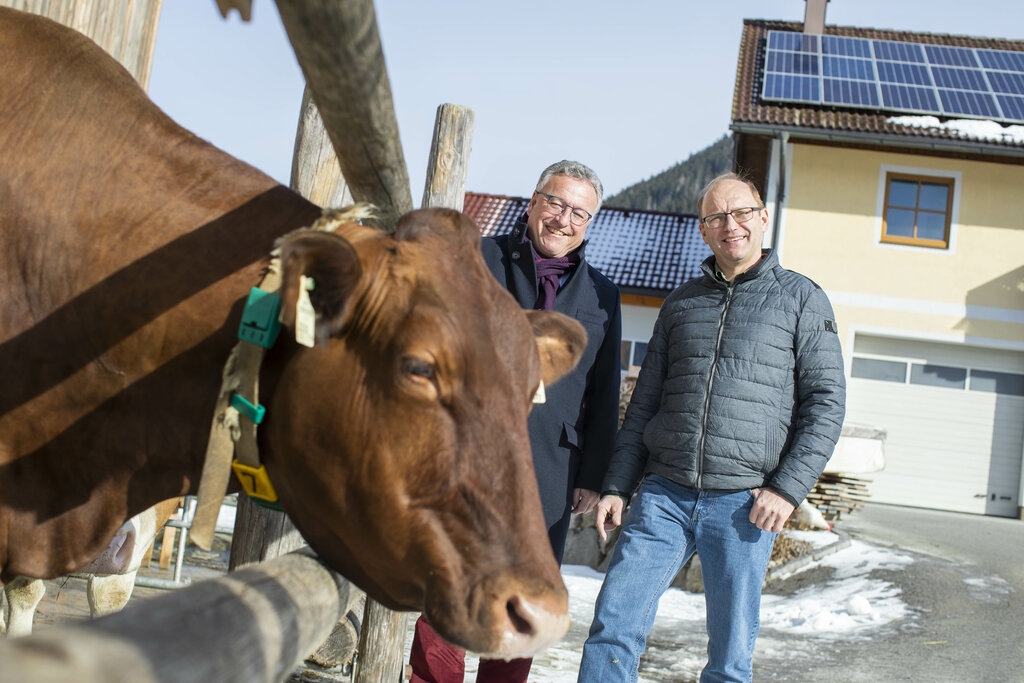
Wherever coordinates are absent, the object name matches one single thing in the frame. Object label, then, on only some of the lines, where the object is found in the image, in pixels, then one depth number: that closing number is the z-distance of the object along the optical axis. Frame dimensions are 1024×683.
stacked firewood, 9.65
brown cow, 1.56
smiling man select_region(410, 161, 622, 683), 3.11
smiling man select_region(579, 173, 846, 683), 2.98
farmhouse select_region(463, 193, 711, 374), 18.05
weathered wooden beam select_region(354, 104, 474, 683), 3.49
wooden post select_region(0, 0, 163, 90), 3.40
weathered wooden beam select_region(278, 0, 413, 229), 1.22
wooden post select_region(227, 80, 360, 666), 3.09
